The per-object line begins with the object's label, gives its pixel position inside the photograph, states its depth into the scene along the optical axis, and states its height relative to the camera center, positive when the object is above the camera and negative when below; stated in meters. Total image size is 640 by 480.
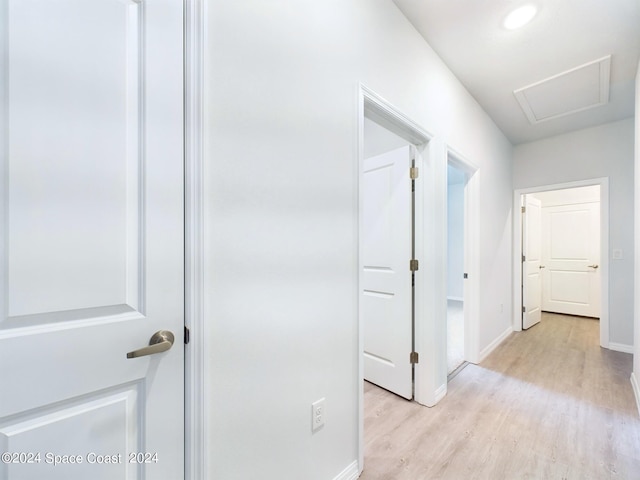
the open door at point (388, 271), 2.18 -0.26
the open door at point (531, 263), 4.13 -0.37
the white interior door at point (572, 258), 4.82 -0.34
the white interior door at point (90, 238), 0.64 +0.00
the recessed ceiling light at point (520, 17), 1.82 +1.51
